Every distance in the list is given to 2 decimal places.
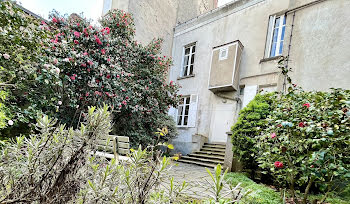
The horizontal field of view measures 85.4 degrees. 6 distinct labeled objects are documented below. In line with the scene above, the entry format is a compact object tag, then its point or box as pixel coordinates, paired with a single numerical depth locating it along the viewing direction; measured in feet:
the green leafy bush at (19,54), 11.68
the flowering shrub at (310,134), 7.82
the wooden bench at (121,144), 12.94
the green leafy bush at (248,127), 17.63
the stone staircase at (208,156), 26.83
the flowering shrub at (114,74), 16.75
